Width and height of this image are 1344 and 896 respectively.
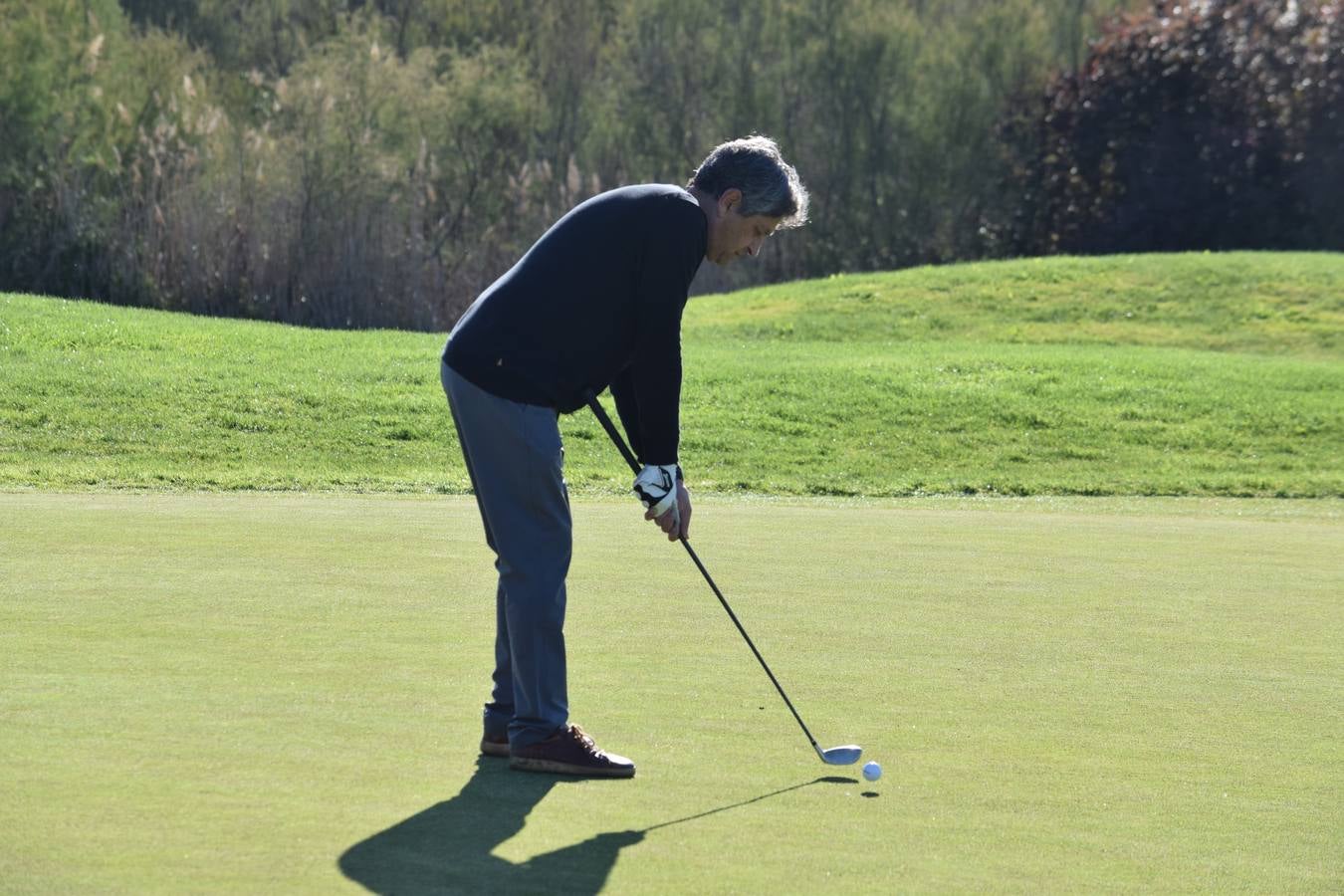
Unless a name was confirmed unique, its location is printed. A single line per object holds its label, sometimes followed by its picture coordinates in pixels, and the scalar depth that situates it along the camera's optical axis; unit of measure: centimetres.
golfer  969
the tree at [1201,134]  5582
